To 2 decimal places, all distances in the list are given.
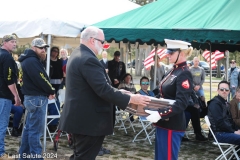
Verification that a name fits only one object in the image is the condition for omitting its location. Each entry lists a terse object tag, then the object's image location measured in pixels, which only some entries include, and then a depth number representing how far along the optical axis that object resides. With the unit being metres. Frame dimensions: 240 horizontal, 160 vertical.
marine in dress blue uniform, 4.16
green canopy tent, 6.41
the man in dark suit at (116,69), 11.19
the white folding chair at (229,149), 6.20
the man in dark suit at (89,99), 3.80
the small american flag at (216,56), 17.15
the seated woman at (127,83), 10.05
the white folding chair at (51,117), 7.70
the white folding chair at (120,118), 9.09
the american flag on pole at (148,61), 15.89
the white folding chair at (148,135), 7.96
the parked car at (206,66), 35.27
